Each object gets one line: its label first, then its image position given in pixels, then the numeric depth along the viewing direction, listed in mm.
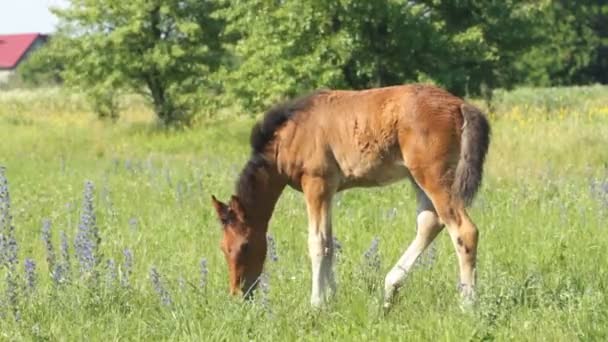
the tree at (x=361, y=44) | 43031
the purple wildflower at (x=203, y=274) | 11852
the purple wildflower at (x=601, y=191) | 17069
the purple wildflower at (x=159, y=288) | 10969
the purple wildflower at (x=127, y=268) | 11852
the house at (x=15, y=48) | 179250
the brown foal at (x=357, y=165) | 12000
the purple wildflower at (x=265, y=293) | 10633
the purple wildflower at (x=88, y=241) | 11531
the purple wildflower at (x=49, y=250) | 11703
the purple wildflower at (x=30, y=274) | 11102
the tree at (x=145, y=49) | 54500
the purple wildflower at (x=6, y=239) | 11008
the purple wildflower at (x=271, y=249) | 13010
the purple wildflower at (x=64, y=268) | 11437
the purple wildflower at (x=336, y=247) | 12907
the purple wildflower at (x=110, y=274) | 11547
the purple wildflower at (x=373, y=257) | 12625
